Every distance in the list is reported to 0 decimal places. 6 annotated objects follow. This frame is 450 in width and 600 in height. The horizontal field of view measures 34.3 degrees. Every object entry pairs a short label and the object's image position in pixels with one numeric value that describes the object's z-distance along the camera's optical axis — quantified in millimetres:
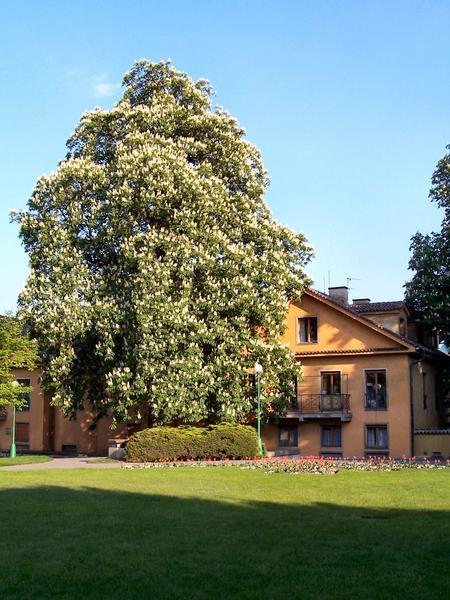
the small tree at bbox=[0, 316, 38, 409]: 38969
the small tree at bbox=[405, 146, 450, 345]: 42438
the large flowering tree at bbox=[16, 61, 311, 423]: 34781
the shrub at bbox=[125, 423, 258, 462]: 32281
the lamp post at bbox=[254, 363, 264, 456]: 33531
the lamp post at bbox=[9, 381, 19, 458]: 39812
